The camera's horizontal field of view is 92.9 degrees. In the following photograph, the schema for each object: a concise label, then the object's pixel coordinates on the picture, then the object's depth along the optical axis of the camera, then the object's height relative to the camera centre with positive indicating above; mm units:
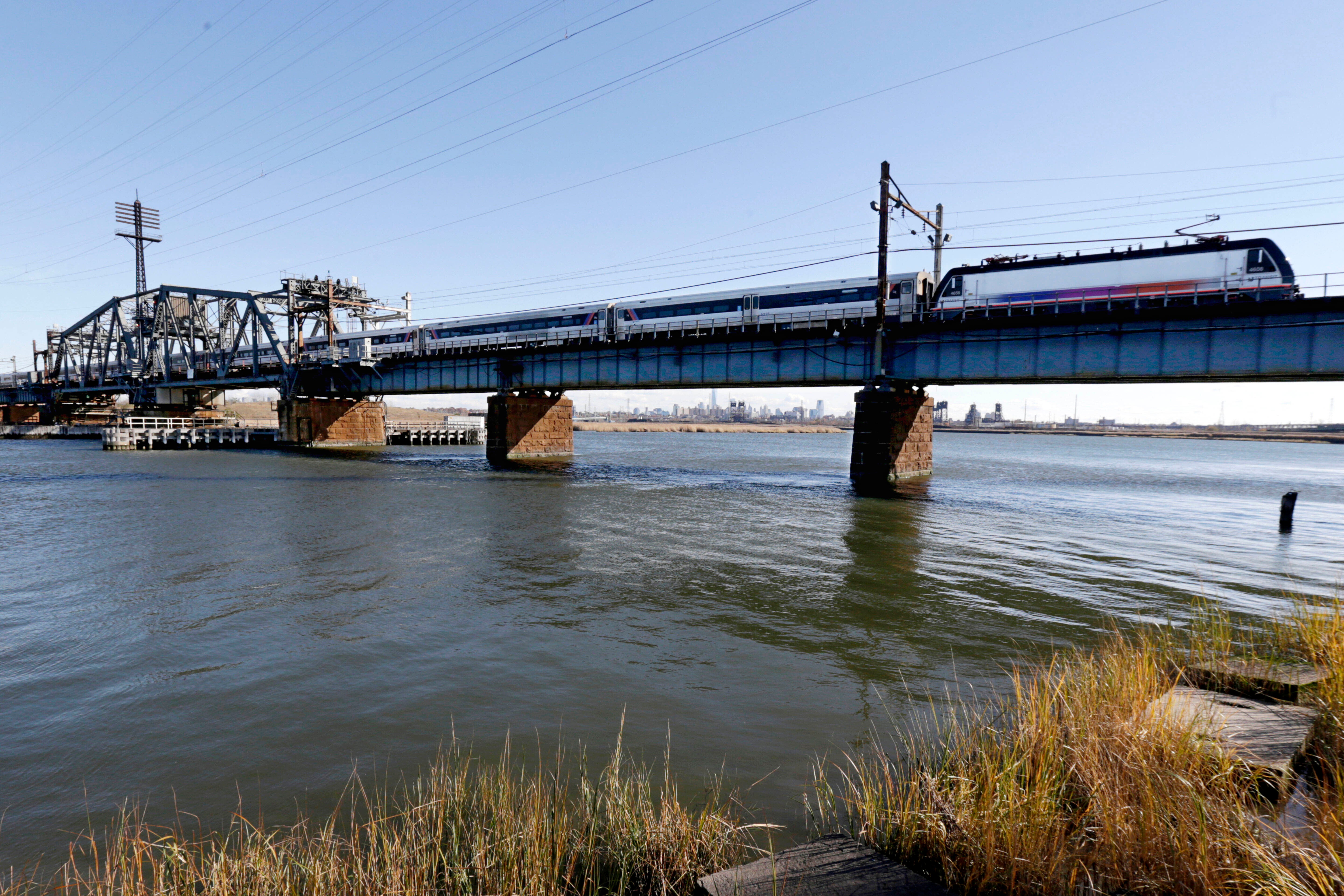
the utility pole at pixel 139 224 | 96812 +25158
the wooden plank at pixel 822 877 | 4277 -3272
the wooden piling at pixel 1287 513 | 24609 -3915
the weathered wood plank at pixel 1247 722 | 5691 -3074
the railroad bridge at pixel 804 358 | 28219 +2780
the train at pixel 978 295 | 29500 +6281
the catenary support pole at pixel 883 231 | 33656 +9081
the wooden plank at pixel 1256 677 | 7324 -3206
